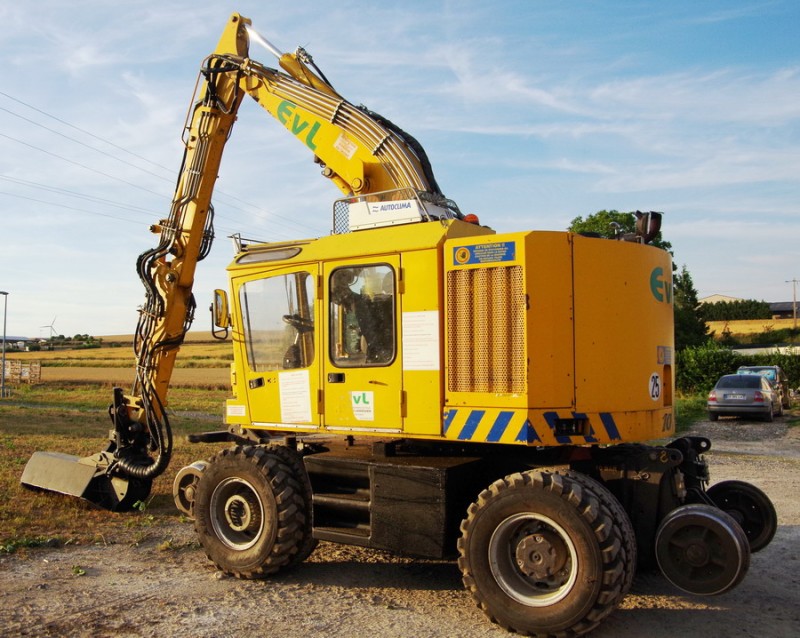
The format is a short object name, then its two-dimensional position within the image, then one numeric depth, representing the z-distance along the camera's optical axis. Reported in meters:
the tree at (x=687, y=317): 47.22
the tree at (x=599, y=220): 36.66
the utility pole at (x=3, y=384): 36.78
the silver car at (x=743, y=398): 22.84
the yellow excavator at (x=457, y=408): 5.37
